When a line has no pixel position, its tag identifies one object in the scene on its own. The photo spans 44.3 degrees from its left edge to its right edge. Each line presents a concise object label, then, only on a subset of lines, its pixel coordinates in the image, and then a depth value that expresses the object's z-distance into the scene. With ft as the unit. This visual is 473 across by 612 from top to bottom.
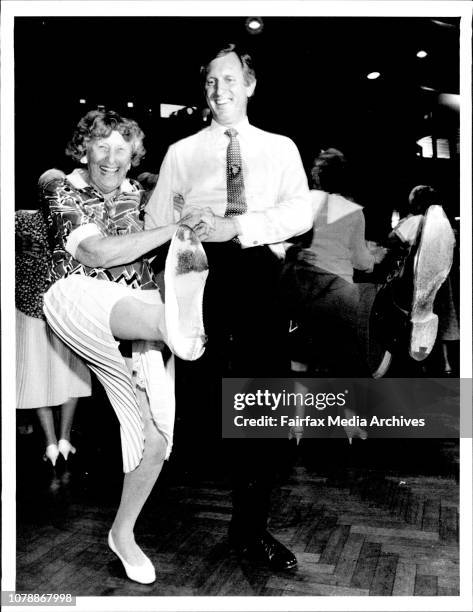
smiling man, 7.41
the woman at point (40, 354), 7.45
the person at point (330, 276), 7.62
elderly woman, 7.13
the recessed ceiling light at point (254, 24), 7.23
